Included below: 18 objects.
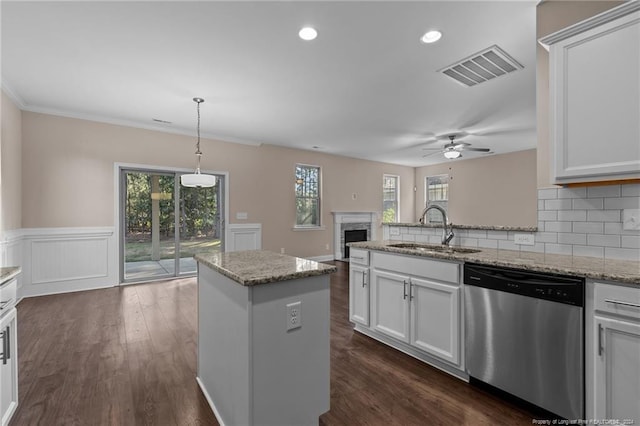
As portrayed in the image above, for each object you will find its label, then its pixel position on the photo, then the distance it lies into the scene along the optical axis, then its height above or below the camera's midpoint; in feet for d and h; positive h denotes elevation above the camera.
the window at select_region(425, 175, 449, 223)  28.28 +2.10
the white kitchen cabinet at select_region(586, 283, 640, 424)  4.36 -2.27
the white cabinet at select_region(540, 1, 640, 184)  5.16 +2.21
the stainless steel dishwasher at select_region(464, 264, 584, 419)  4.98 -2.38
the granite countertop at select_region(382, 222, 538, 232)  7.13 -0.43
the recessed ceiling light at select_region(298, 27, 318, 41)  7.89 +5.01
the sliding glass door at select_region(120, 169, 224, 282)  16.06 -0.70
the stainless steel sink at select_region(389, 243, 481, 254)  7.83 -1.07
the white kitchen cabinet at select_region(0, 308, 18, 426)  4.93 -2.78
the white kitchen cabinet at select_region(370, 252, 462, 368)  6.72 -2.40
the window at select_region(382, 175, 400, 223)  28.76 +1.45
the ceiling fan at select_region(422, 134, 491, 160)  19.05 +4.25
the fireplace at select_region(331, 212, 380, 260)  24.27 -1.34
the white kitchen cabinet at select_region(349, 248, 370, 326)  8.93 -2.39
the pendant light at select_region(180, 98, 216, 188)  11.50 +1.30
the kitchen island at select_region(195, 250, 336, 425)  4.26 -2.06
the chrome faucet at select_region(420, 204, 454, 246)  8.43 -0.62
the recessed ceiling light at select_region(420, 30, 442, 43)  8.02 +5.00
